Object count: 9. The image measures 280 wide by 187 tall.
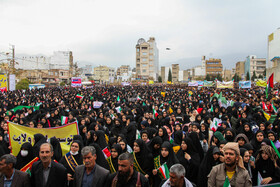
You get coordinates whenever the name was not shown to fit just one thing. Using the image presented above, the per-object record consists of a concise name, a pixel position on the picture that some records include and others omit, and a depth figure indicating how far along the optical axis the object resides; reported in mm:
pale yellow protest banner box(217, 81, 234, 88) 22584
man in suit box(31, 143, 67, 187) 3152
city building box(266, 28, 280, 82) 51844
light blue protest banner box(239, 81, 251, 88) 22828
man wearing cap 2875
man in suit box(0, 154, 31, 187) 2953
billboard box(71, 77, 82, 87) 31817
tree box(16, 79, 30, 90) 34391
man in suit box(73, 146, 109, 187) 3080
